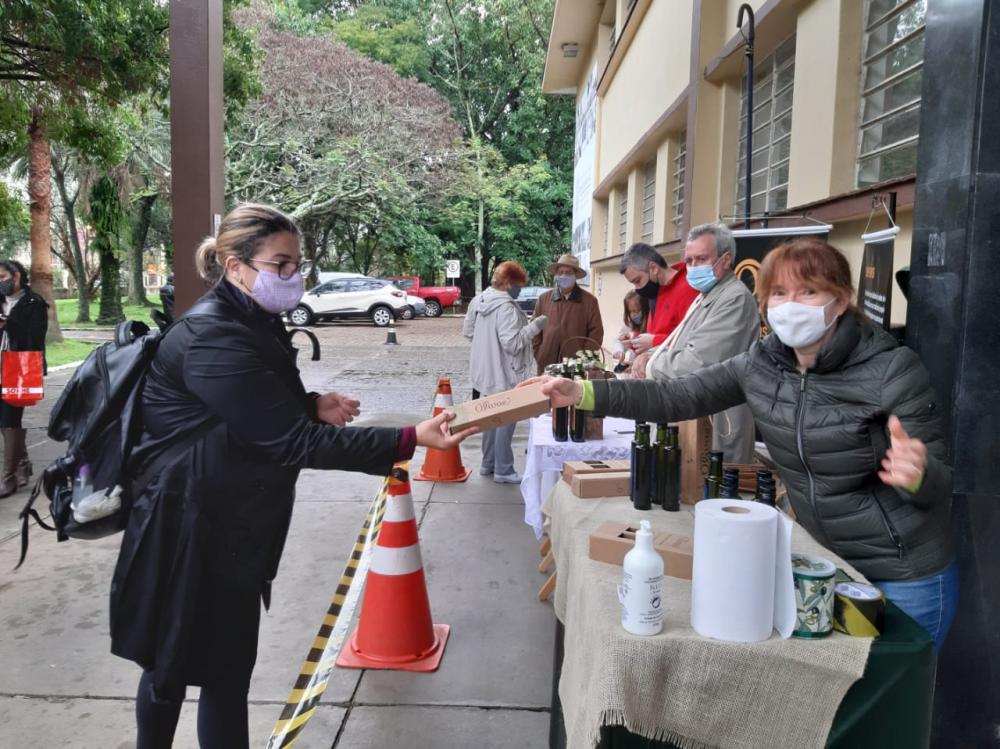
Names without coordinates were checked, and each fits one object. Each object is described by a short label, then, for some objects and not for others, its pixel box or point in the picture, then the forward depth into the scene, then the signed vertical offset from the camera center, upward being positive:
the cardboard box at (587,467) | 3.05 -0.58
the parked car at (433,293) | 30.64 +0.95
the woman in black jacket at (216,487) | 2.21 -0.51
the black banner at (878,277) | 3.56 +0.25
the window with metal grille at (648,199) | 11.96 +1.96
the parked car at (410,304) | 28.46 +0.47
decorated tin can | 1.77 -0.63
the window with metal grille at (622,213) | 14.62 +2.08
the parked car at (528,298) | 25.78 +0.73
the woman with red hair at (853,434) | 2.13 -0.29
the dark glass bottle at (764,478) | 2.20 -0.43
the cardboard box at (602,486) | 2.90 -0.61
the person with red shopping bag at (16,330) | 6.13 -0.20
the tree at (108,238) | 21.98 +2.07
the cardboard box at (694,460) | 2.83 -0.50
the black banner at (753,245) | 5.22 +0.57
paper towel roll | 1.71 -0.55
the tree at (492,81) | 33.03 +10.37
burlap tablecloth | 1.75 -0.82
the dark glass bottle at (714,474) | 2.53 -0.49
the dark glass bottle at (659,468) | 2.76 -0.52
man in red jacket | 5.59 +0.28
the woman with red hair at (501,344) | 6.78 -0.22
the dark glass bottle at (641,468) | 2.76 -0.52
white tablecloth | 4.09 -0.70
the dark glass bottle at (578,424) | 4.16 -0.55
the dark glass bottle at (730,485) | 2.21 -0.45
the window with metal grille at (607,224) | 15.95 +2.08
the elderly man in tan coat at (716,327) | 4.03 -0.01
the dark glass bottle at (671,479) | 2.76 -0.55
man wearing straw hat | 7.36 +0.04
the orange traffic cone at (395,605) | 3.76 -1.40
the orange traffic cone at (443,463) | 7.13 -1.34
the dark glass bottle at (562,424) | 4.20 -0.56
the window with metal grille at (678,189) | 9.73 +1.70
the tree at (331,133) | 25.14 +6.09
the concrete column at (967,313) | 2.70 +0.07
